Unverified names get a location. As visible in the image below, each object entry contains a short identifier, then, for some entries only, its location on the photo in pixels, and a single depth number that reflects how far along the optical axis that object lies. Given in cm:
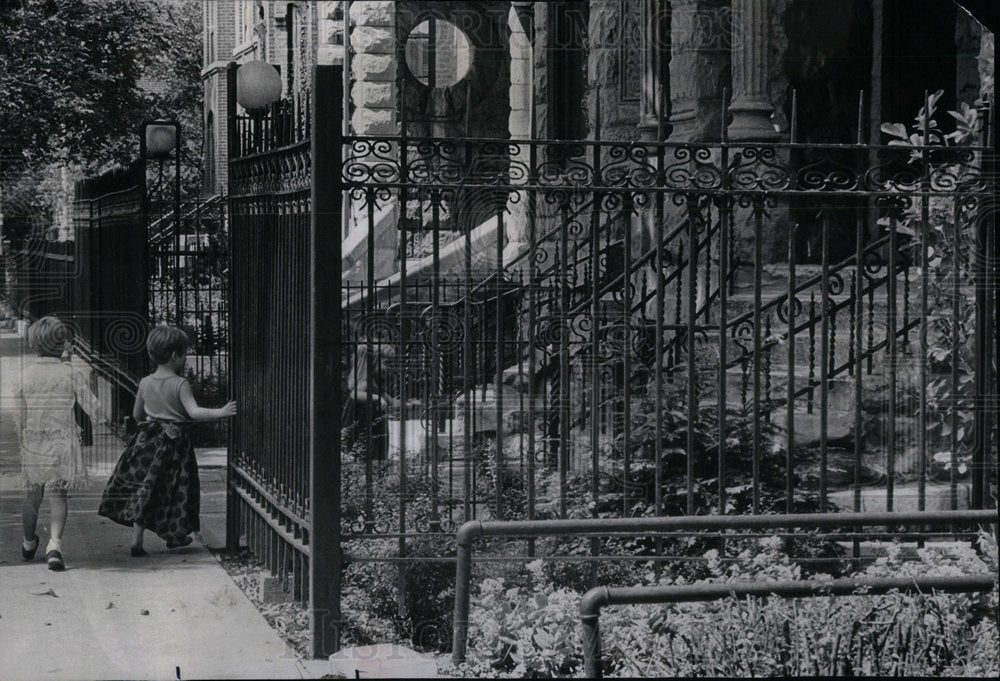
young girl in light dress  759
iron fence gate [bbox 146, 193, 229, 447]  1380
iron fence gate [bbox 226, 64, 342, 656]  576
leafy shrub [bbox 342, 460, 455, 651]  612
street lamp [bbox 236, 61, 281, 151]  1500
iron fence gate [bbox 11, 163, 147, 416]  1185
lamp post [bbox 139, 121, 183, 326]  1370
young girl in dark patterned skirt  768
